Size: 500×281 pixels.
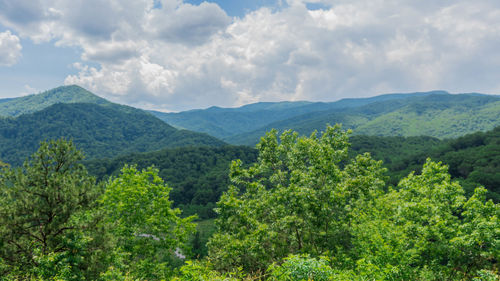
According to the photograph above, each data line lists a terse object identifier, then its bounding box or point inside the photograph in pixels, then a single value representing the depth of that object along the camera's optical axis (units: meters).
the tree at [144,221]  25.39
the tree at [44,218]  15.23
